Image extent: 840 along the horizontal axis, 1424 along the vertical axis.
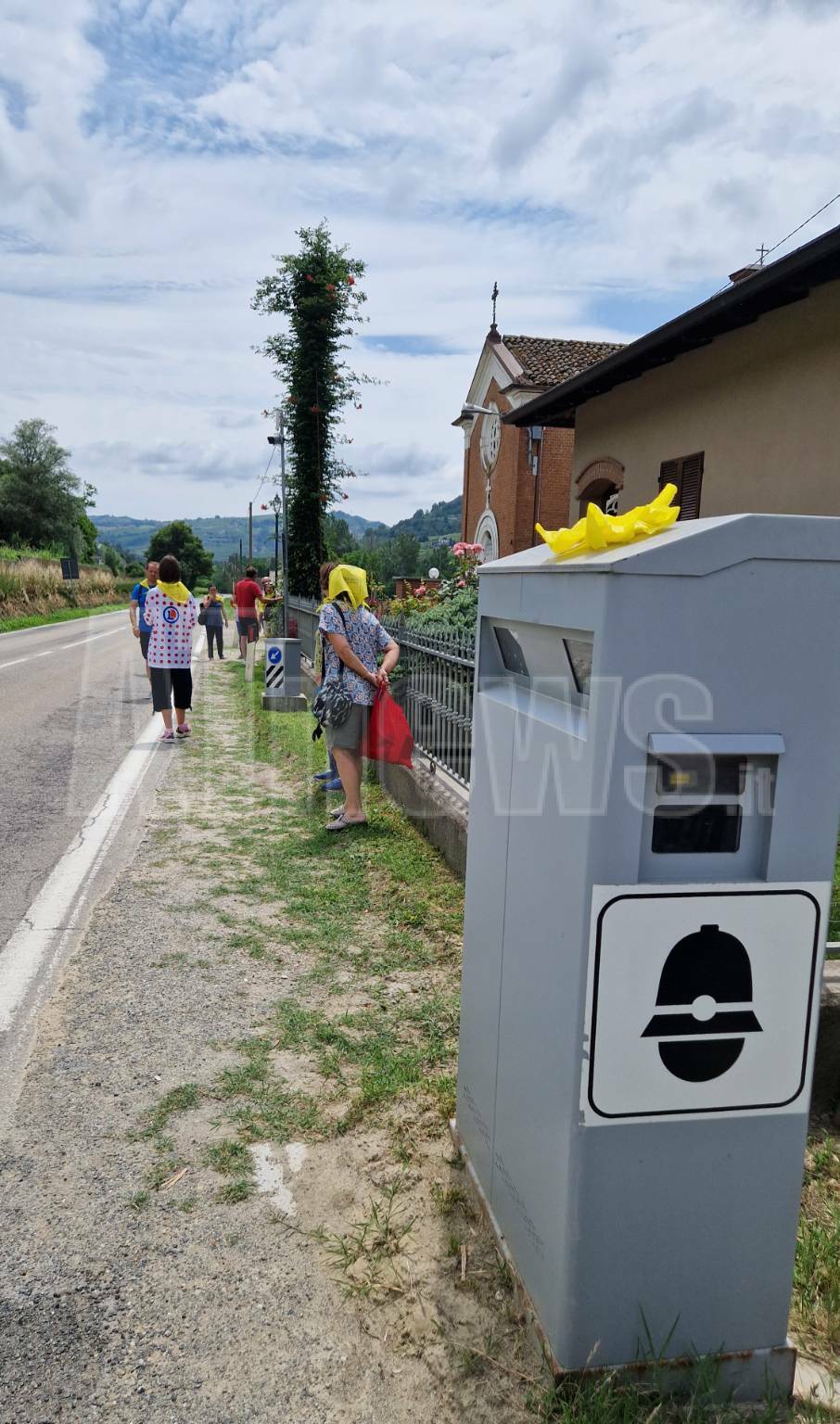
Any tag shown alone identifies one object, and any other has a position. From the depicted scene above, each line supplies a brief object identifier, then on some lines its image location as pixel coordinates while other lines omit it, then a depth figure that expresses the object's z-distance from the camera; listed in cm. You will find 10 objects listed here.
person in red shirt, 1686
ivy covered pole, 1998
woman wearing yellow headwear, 576
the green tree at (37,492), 6838
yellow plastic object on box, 175
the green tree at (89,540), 7960
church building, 2653
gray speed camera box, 164
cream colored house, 868
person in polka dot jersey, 915
